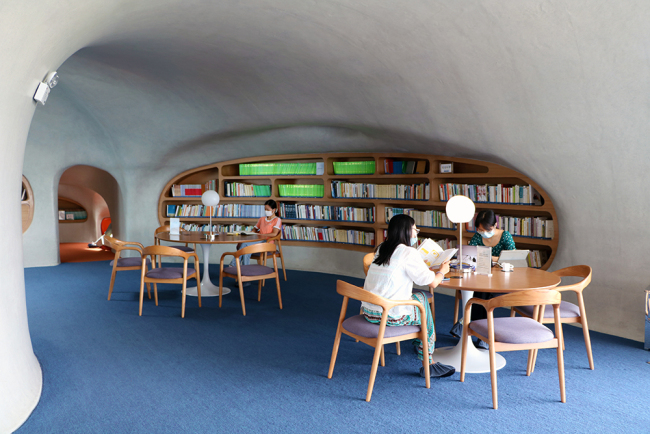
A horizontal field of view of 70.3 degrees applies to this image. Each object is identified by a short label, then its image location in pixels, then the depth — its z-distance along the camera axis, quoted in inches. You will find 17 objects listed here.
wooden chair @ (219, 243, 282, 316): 208.1
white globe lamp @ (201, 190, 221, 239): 260.4
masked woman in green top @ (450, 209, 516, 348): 176.6
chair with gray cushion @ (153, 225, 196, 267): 274.8
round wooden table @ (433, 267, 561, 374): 131.0
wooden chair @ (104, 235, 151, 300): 233.3
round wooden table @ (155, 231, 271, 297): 233.5
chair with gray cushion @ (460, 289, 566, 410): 119.6
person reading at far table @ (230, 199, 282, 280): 278.5
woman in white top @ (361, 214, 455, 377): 130.7
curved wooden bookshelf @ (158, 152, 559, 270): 224.5
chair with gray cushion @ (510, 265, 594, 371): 143.0
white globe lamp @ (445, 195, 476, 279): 169.0
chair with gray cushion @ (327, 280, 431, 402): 122.9
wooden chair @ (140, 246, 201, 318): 205.6
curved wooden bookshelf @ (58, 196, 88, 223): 520.9
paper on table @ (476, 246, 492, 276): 145.9
